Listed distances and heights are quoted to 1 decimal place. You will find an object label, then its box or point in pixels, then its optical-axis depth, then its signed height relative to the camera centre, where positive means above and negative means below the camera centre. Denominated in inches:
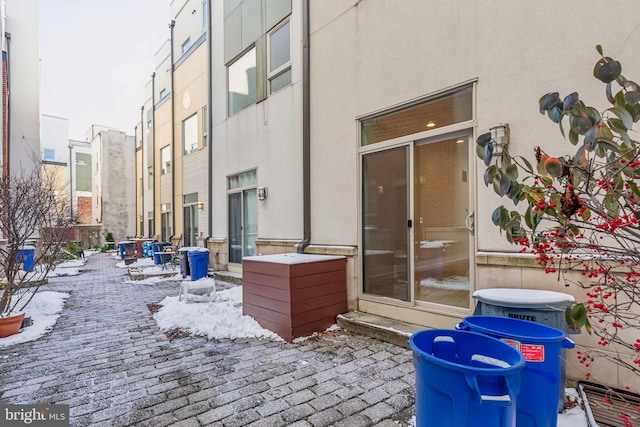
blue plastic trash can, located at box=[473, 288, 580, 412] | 91.8 -25.9
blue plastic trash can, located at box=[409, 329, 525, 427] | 53.6 -29.1
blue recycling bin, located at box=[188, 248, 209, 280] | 324.5 -42.0
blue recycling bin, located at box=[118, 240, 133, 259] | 537.4 -45.4
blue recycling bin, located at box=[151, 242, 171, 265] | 469.9 -39.7
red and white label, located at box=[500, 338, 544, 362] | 70.0 -28.6
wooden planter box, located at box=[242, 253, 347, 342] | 159.8 -37.9
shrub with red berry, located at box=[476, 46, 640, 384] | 51.2 +7.0
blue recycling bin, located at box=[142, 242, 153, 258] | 533.6 -47.7
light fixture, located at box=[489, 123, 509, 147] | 125.6 +31.0
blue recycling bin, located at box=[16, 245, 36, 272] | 342.6 -36.2
